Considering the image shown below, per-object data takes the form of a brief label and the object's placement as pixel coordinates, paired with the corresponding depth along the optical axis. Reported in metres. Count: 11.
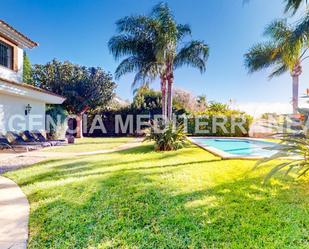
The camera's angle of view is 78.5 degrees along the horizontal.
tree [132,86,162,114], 23.40
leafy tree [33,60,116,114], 19.98
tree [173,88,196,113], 33.61
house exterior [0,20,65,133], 12.38
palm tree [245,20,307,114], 15.20
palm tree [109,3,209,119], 14.22
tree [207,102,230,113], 21.94
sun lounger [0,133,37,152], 11.37
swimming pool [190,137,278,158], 8.31
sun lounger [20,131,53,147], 13.08
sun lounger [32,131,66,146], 14.07
